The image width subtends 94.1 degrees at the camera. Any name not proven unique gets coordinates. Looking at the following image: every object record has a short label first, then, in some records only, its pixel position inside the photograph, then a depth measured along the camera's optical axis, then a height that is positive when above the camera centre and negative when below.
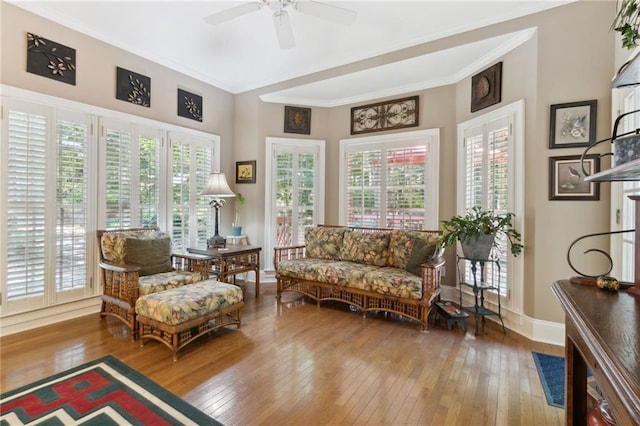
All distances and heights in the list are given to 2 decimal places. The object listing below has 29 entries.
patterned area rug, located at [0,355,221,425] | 1.71 -1.20
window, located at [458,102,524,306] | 3.05 +0.48
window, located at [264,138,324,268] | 4.80 +0.35
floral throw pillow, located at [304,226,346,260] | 4.13 -0.43
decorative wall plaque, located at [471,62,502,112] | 3.28 +1.45
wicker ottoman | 2.40 -0.86
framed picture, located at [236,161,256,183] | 4.83 +0.65
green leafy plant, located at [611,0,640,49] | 1.22 +0.83
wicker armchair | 2.81 -0.62
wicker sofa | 3.09 -0.67
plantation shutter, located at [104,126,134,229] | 3.47 +0.39
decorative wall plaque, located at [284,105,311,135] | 4.86 +1.51
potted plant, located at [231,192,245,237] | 4.57 -0.15
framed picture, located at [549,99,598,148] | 2.64 +0.82
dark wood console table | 0.65 -0.34
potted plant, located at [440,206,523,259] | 2.97 -0.21
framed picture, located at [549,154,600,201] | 2.63 +0.32
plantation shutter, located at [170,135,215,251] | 4.16 +0.26
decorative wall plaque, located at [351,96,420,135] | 4.26 +1.46
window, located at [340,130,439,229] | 4.13 +0.47
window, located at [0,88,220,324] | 2.81 +0.23
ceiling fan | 2.43 +1.68
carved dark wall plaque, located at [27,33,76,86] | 2.92 +1.53
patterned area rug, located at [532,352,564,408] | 1.96 -1.20
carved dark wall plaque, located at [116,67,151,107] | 3.57 +1.52
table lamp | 3.93 +0.26
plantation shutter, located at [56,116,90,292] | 3.11 +0.05
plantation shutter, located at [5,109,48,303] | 2.80 +0.04
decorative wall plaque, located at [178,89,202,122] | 4.24 +1.54
